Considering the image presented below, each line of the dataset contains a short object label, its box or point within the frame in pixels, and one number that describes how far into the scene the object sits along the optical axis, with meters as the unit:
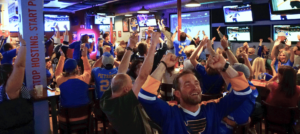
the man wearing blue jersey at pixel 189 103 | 1.62
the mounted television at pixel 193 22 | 10.34
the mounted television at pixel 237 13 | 8.43
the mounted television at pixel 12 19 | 7.94
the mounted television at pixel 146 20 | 11.12
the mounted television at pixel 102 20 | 12.76
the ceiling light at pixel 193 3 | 6.26
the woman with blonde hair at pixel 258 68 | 4.11
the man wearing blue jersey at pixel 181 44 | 5.56
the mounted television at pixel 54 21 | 11.41
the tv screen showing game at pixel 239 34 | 9.01
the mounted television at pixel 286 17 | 7.42
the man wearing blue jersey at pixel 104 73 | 3.36
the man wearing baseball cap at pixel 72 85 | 3.02
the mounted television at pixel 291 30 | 7.66
